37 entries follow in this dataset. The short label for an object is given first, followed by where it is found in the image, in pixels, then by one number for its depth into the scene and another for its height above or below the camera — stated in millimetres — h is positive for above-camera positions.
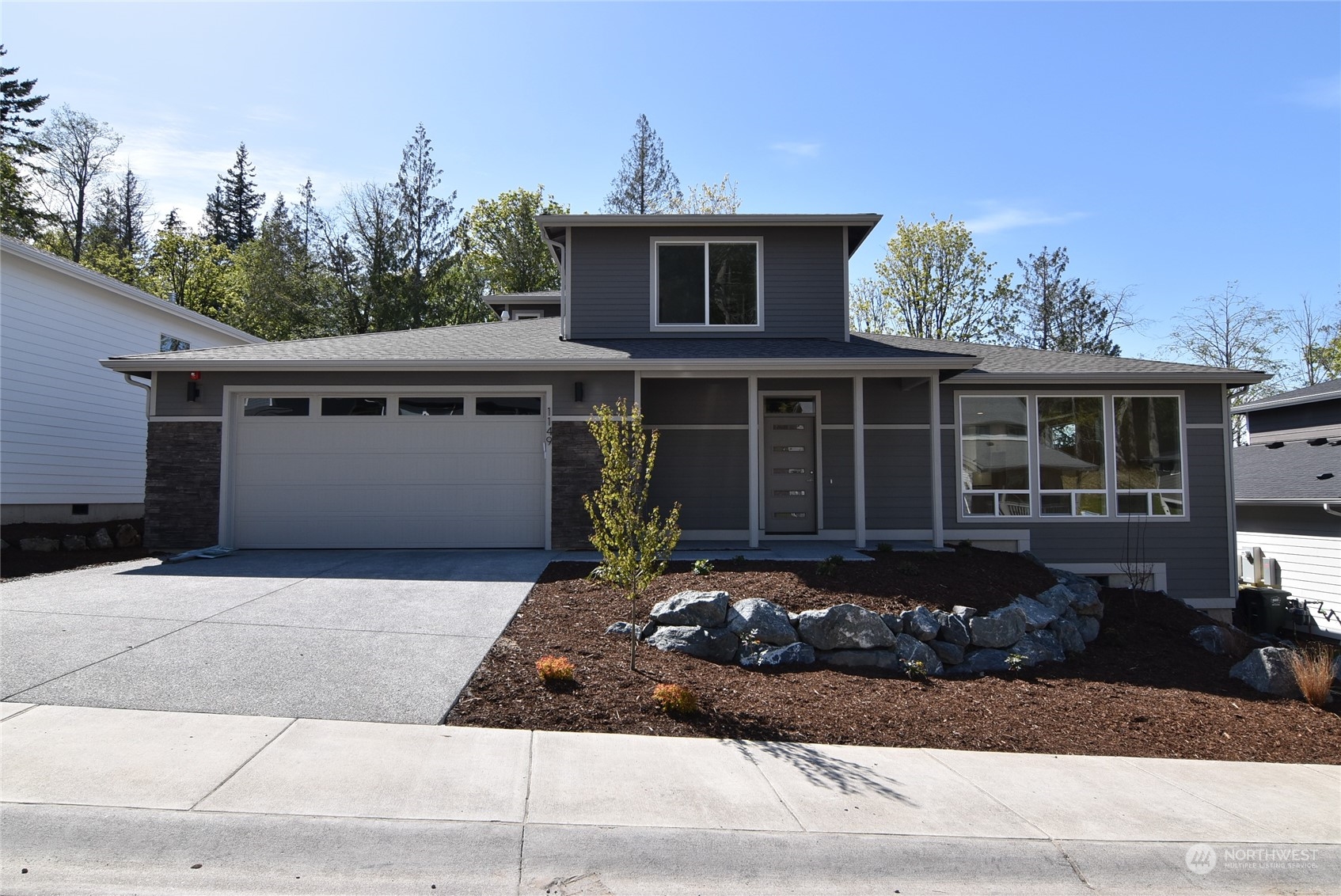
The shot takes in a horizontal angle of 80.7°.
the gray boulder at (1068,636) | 8664 -1657
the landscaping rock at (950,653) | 7910 -1676
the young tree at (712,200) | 31422 +11432
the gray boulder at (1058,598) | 9109 -1316
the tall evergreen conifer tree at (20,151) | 23531 +10496
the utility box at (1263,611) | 13477 -2138
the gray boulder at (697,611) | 7621 -1223
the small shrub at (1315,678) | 7695 -1867
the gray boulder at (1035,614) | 8547 -1409
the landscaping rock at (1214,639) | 9508 -1858
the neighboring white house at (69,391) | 13234 +1699
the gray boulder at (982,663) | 7863 -1776
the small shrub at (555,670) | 6102 -1445
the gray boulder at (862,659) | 7605 -1677
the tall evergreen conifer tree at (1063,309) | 33094 +7466
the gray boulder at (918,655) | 7691 -1654
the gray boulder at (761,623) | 7555 -1327
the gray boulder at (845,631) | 7668 -1412
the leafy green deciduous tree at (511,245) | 32062 +9953
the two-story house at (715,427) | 11461 +909
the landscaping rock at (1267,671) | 7977 -1908
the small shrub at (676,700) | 5902 -1613
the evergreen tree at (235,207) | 41000 +14519
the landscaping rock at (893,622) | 7867 -1364
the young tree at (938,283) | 31094 +8135
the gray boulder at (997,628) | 8117 -1473
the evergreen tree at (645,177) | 32125 +12598
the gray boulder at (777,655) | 7391 -1605
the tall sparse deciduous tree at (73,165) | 28422 +11824
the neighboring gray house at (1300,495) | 14789 -142
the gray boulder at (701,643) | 7402 -1488
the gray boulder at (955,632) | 8016 -1486
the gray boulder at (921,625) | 7922 -1398
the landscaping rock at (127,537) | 13016 -899
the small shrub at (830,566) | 9062 -933
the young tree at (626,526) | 6543 -352
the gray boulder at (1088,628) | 9250 -1666
